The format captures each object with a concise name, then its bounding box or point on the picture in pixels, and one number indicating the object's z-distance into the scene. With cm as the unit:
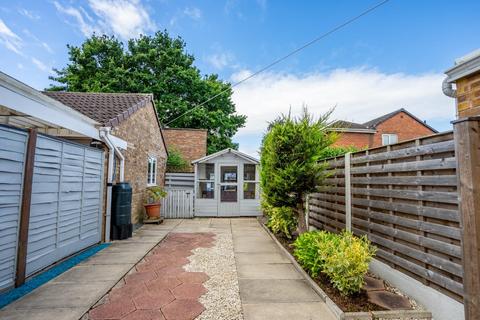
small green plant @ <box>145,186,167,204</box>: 906
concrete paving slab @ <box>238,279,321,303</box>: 313
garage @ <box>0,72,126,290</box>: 326
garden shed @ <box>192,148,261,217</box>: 1030
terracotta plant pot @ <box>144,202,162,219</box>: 856
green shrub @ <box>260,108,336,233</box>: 470
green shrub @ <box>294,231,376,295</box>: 300
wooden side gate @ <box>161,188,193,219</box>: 998
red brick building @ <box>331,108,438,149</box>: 1920
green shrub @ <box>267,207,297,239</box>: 610
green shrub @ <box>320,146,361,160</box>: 1159
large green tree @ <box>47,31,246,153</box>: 1834
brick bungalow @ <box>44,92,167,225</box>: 664
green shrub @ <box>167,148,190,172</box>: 1312
